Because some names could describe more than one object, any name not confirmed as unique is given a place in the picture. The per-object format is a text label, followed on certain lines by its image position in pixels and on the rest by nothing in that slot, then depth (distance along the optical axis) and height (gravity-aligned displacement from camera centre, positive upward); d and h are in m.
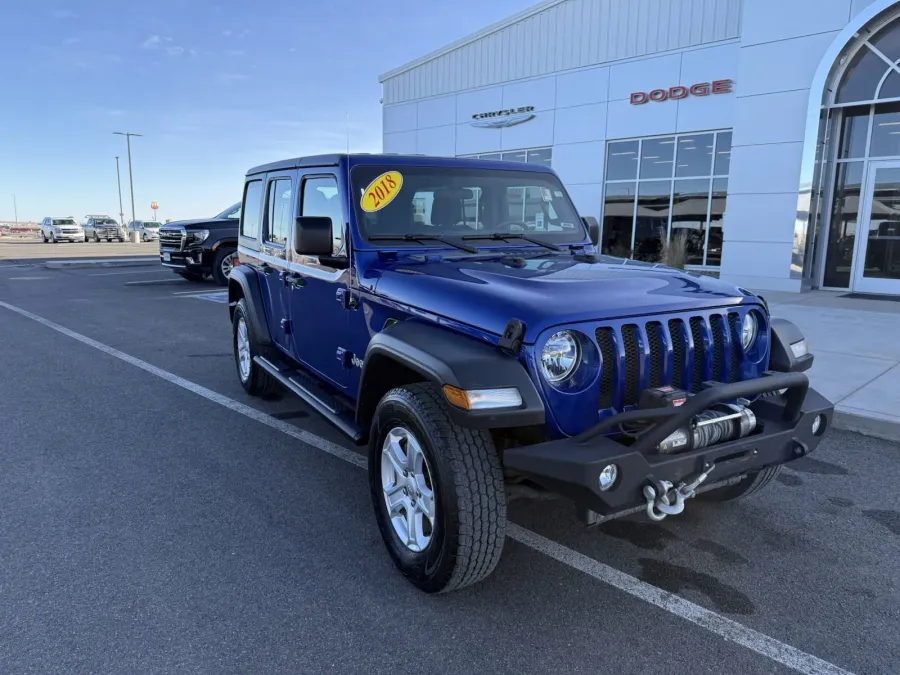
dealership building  11.64 +2.53
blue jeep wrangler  2.41 -0.59
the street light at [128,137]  47.75 +6.31
